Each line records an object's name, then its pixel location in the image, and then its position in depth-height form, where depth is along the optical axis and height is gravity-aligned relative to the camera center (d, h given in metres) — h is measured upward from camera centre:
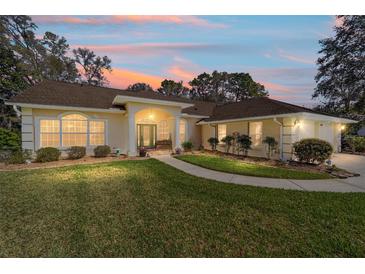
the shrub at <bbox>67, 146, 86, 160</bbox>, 10.58 -0.97
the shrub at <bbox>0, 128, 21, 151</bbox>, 9.90 -0.26
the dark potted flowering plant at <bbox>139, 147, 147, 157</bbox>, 11.83 -1.14
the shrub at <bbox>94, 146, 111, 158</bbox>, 11.23 -0.96
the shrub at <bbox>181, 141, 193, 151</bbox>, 14.44 -0.77
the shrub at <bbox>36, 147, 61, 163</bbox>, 9.57 -1.01
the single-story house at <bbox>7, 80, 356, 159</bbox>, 10.31 +0.98
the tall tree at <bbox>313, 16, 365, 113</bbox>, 18.73 +7.37
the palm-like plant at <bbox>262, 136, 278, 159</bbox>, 10.74 -0.52
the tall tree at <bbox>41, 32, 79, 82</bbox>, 23.30 +10.21
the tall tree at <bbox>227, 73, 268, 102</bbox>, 37.41 +10.08
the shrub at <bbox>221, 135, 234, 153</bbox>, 13.15 -0.41
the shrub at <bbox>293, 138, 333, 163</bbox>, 8.72 -0.74
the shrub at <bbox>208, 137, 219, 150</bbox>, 14.77 -0.54
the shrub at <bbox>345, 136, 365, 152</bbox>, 14.58 -0.63
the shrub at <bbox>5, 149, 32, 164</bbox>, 9.09 -1.07
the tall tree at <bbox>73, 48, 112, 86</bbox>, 28.81 +11.43
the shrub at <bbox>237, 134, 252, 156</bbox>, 11.87 -0.39
